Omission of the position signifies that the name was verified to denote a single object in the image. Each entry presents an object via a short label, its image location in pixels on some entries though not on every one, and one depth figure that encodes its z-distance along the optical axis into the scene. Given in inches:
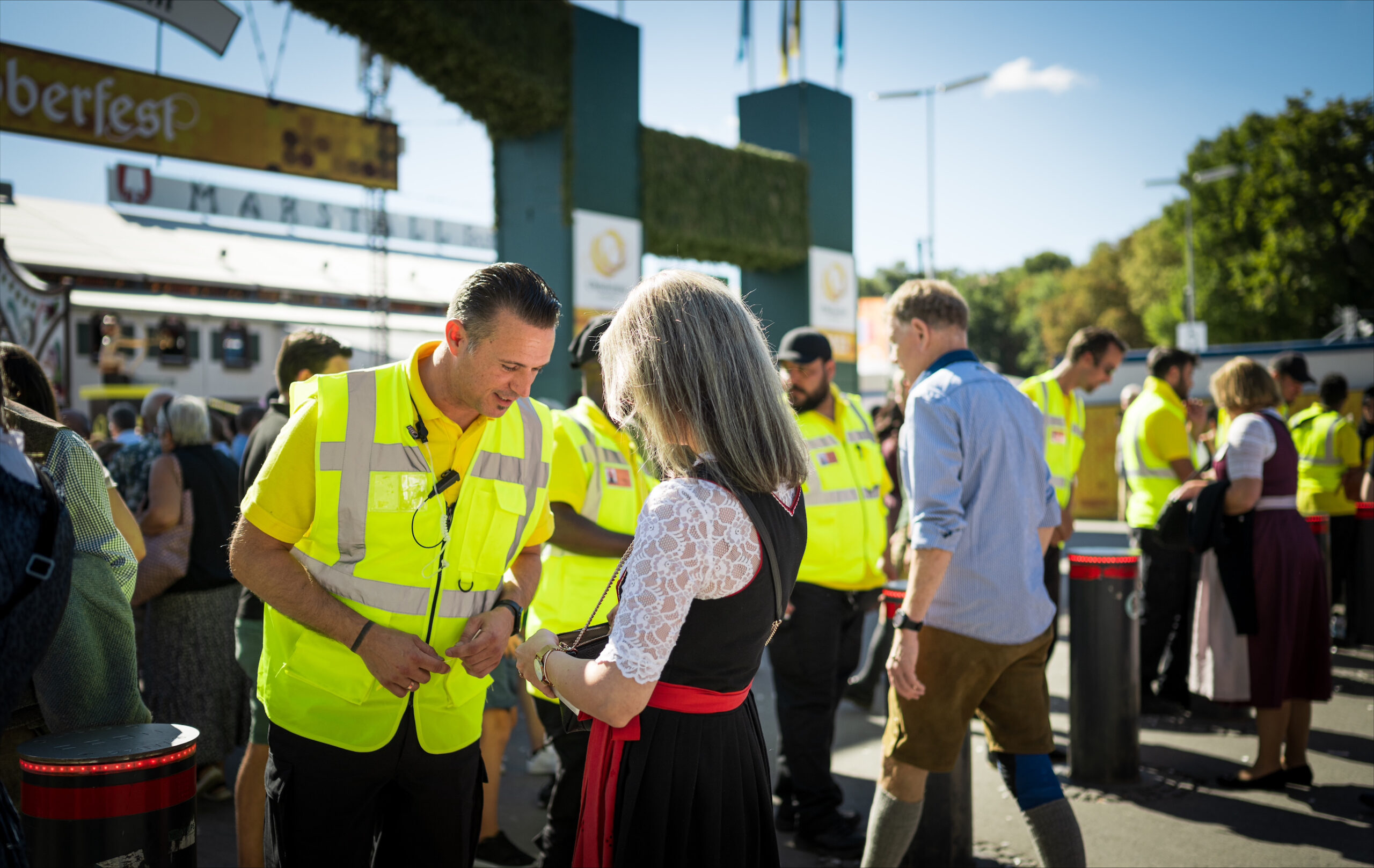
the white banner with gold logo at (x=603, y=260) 426.3
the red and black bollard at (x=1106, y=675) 195.3
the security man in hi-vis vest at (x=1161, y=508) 251.9
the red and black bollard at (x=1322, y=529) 289.7
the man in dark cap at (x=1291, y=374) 291.1
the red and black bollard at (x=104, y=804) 85.0
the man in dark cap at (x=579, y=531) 130.3
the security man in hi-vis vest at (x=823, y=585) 168.1
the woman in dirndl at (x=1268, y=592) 192.1
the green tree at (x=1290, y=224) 1243.8
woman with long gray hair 73.9
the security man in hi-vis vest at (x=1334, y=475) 335.9
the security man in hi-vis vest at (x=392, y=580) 91.6
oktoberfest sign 312.5
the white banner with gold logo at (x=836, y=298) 595.5
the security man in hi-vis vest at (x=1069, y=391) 241.1
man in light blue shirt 120.3
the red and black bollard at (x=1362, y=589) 299.0
